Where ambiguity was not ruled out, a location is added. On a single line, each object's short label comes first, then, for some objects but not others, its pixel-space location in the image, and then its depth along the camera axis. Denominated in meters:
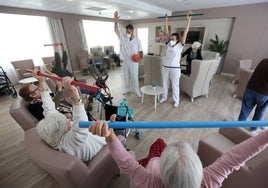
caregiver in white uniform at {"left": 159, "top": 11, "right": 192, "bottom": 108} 2.61
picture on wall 7.05
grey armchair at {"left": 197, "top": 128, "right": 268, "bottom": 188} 0.96
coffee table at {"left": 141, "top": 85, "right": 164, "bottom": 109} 2.84
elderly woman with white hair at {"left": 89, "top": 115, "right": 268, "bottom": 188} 0.50
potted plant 4.95
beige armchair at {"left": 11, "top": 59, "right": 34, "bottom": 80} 4.39
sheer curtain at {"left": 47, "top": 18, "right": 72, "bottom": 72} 5.11
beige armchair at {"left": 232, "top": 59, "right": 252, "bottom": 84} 3.84
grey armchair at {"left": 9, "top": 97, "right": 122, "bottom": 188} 0.84
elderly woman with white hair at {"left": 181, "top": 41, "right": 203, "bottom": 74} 3.58
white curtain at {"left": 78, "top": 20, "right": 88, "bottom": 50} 6.02
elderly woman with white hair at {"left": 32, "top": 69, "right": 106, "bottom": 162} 0.86
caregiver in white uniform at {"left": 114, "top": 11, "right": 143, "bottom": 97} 3.12
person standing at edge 1.69
